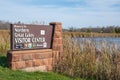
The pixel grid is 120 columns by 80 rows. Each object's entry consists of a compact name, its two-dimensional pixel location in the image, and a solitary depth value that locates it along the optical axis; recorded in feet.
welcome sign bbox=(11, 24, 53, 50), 35.42
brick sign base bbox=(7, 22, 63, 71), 34.58
